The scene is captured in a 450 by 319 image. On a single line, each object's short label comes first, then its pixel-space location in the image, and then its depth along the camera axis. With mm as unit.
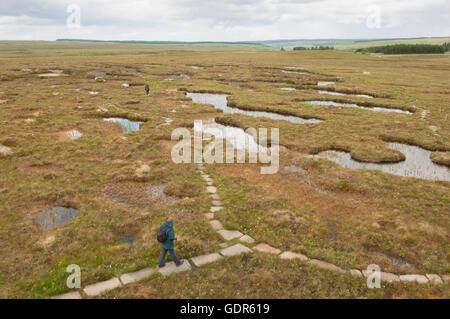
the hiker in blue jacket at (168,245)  9875
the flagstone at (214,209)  13680
